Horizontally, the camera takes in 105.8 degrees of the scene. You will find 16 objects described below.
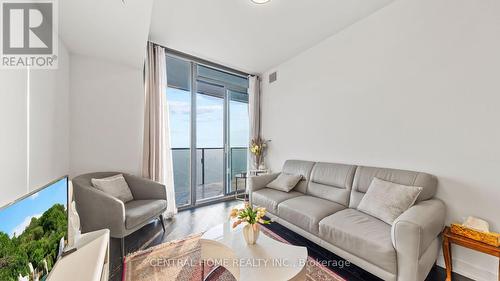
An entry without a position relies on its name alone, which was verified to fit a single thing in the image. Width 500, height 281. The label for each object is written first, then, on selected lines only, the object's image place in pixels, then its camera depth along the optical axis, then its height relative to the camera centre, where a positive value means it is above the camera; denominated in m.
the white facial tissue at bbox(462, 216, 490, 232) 1.56 -0.72
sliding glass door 3.65 -0.03
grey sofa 1.40 -0.79
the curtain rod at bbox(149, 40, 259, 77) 3.21 +1.48
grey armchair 1.91 -0.79
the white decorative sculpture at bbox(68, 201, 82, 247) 1.29 -0.66
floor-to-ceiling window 3.43 +0.23
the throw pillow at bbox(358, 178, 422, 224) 1.75 -0.59
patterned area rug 1.68 -1.22
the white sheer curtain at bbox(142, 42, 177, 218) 2.87 +0.21
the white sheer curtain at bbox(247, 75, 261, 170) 4.14 +0.71
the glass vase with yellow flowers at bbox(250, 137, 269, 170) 3.99 -0.24
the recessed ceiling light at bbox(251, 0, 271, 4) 2.12 +1.55
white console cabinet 0.99 -0.71
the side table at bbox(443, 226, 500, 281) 1.42 -0.84
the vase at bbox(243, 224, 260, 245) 1.56 -0.77
